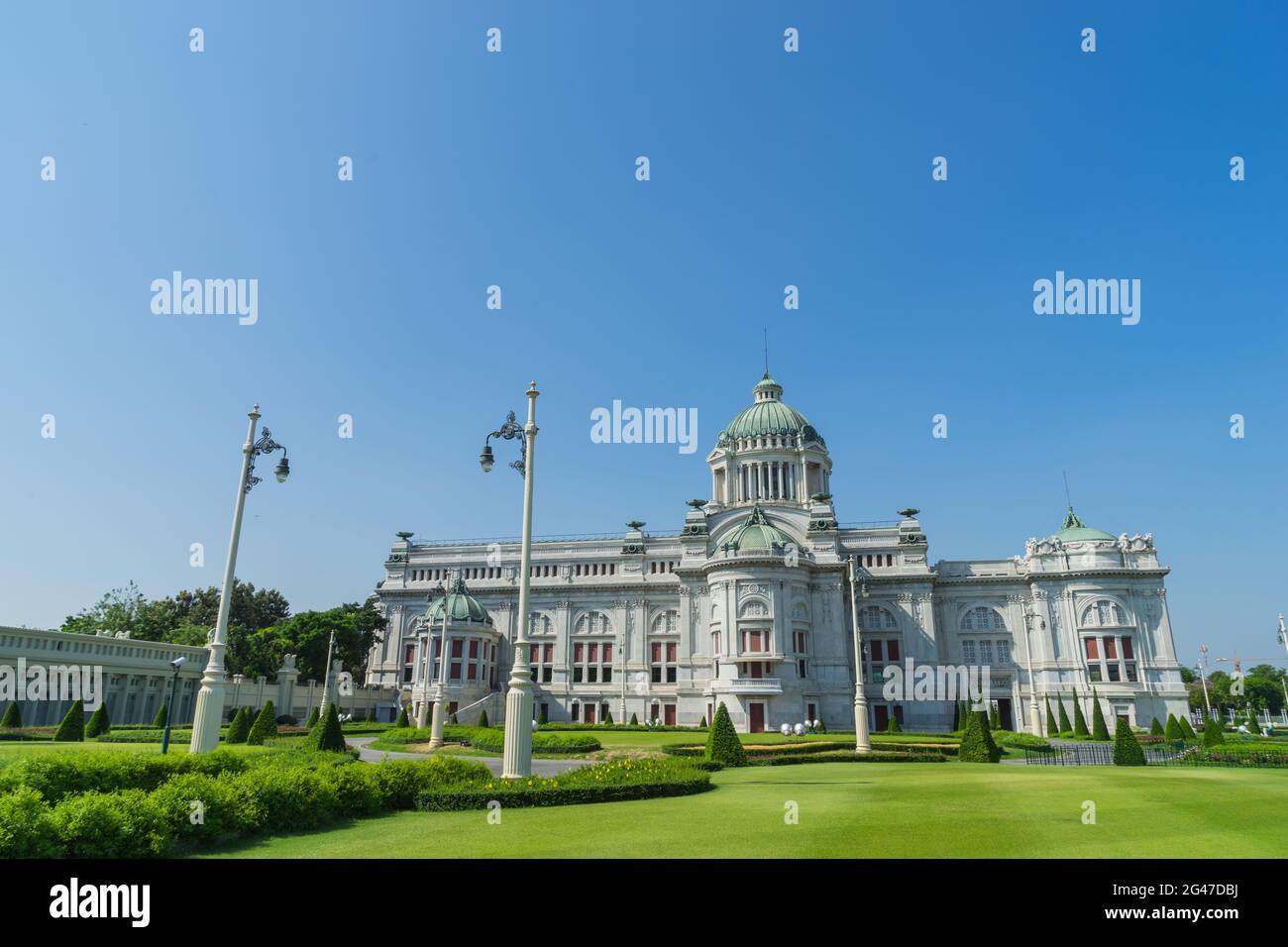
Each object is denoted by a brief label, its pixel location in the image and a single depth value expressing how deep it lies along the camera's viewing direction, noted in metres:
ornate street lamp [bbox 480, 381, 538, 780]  19.69
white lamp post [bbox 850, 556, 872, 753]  39.25
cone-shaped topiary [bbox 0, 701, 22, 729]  42.17
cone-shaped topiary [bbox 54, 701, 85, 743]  38.09
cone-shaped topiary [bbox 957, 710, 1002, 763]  35.75
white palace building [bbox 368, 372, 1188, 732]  68.12
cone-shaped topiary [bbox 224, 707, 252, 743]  39.75
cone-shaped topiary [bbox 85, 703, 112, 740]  41.06
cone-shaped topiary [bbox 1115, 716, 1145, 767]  33.97
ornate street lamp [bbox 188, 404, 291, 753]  22.44
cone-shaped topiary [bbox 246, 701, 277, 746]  38.69
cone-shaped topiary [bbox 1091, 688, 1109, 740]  52.06
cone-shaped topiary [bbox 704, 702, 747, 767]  31.97
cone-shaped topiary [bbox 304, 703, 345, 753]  33.69
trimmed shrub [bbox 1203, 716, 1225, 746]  39.41
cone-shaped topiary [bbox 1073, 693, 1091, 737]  56.47
